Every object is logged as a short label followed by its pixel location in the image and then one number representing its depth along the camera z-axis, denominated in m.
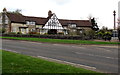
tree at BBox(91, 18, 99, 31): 69.78
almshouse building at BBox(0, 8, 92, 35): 56.16
